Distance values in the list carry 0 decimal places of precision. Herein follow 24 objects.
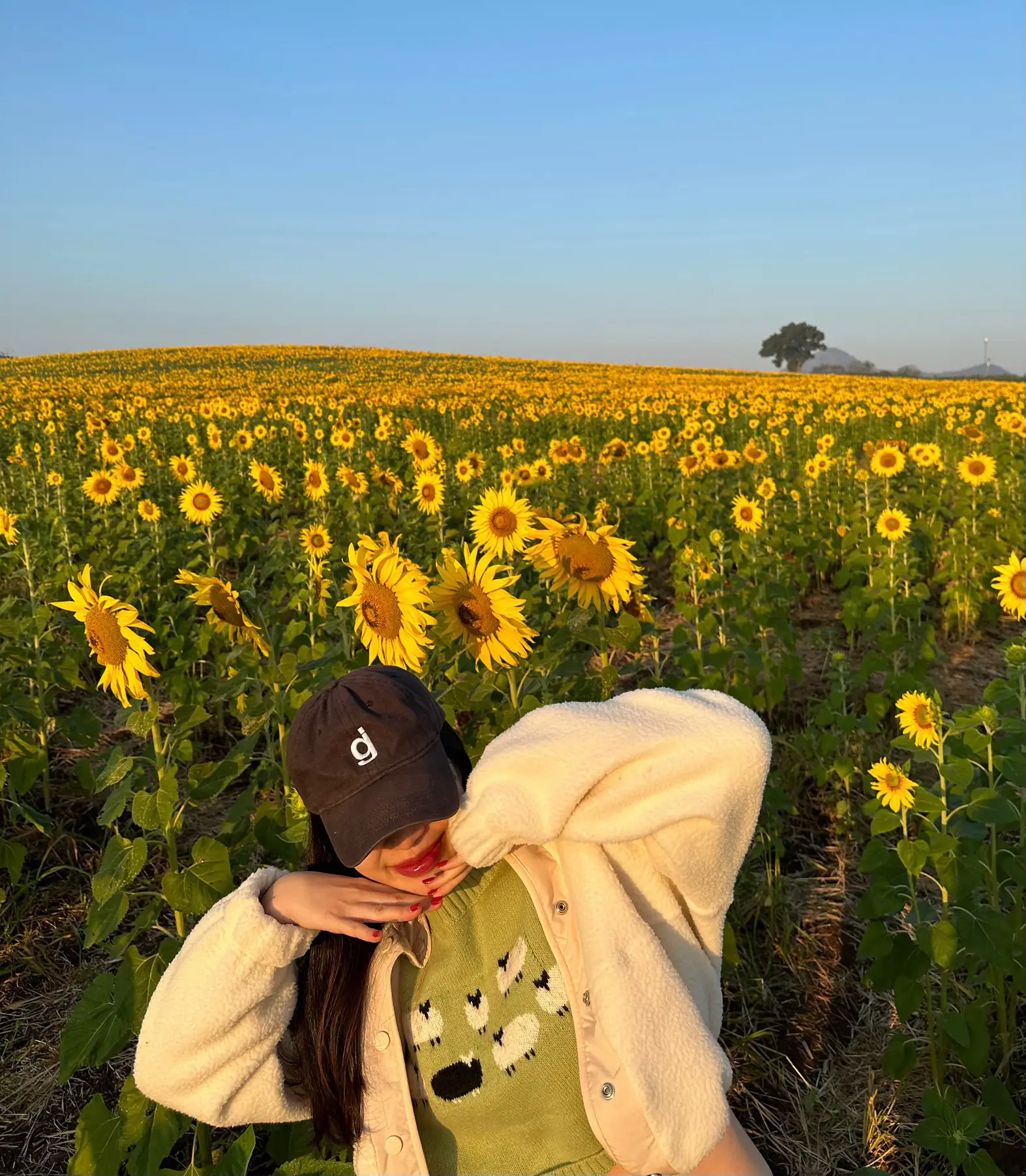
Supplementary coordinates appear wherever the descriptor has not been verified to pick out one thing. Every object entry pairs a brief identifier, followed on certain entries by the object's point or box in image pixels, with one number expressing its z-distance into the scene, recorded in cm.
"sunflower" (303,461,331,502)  641
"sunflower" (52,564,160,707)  239
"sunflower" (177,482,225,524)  562
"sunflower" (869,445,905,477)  786
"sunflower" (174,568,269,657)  283
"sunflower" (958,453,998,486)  797
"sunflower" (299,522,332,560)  493
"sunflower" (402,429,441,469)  744
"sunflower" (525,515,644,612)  322
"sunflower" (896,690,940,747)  291
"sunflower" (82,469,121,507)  702
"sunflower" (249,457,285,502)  693
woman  146
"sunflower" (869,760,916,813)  276
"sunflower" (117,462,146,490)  663
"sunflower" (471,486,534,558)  338
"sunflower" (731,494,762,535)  629
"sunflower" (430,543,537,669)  273
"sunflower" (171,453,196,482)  730
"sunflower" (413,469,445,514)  578
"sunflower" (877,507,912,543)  613
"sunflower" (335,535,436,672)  271
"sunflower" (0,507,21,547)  472
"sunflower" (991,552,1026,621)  443
